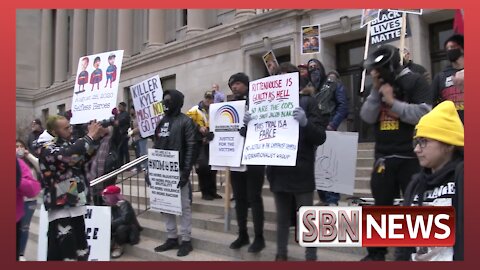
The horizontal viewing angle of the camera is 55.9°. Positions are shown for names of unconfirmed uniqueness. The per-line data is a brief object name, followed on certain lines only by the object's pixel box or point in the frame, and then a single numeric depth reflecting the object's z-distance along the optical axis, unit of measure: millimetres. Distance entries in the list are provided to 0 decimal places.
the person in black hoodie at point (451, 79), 4152
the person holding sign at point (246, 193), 5160
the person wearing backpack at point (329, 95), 6316
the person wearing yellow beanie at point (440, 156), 2814
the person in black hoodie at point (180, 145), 5742
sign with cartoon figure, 5125
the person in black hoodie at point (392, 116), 3887
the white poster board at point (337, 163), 5449
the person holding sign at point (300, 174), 4477
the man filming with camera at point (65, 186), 4273
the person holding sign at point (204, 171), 7754
